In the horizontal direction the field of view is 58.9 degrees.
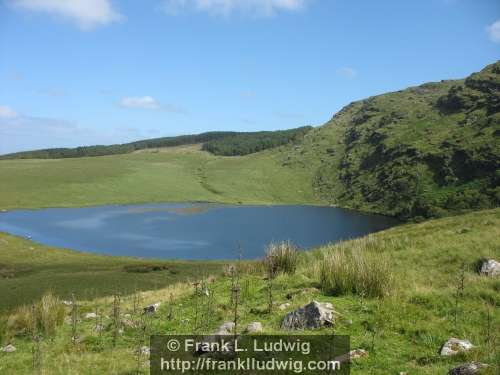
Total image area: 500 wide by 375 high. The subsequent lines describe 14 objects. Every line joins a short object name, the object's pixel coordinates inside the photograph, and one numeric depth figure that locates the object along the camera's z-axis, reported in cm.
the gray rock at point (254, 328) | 886
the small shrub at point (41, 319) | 1234
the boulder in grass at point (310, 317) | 903
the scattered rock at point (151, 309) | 1322
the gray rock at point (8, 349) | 1062
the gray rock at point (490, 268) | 1284
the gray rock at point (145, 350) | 888
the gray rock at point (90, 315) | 1468
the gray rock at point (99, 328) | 1164
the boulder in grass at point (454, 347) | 720
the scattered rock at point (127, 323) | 1152
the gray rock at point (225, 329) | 891
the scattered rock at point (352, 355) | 736
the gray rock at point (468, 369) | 591
